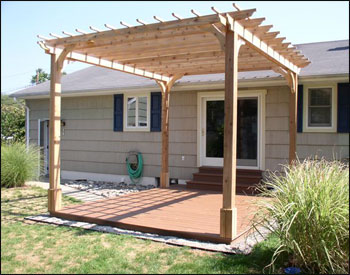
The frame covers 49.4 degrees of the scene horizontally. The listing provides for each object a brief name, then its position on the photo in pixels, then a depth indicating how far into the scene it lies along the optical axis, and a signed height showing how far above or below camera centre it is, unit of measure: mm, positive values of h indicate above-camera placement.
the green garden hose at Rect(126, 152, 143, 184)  10000 -818
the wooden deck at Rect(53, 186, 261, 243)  5008 -1182
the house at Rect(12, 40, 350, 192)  7914 +495
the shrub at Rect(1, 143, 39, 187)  8234 -660
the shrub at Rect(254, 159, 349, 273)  3514 -744
